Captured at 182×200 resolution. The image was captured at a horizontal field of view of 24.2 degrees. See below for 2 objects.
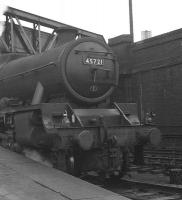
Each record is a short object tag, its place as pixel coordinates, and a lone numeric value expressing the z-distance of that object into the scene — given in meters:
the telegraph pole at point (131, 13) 20.05
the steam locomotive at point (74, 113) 7.99
